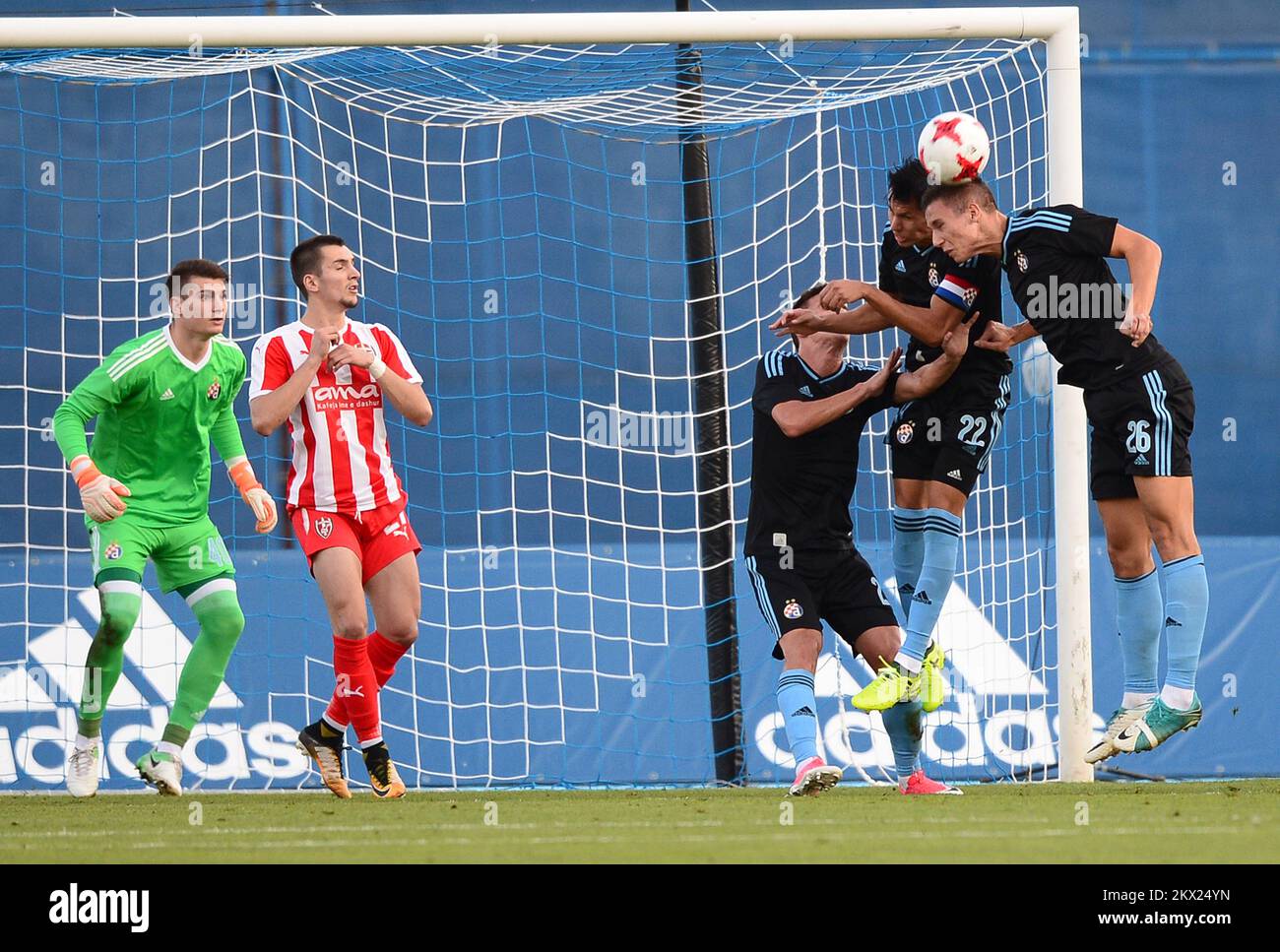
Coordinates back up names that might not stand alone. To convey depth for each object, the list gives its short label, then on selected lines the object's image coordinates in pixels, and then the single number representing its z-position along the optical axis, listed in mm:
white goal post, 12734
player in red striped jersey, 11164
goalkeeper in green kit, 11719
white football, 10992
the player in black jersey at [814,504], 10930
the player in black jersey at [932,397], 11078
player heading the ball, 10469
